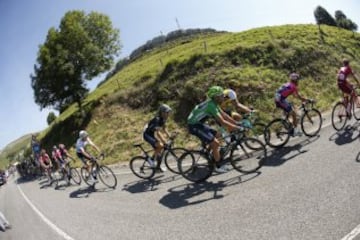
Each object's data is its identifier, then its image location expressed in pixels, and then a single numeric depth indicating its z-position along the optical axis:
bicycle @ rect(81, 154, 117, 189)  14.35
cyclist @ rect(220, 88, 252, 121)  10.90
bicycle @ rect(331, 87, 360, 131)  12.07
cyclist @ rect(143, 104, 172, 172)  12.49
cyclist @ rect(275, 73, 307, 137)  11.69
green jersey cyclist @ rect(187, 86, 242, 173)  9.70
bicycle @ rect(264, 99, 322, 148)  11.39
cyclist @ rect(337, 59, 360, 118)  12.09
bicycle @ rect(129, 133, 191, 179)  12.50
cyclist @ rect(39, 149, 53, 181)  24.64
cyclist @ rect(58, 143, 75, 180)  20.06
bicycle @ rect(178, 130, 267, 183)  10.09
